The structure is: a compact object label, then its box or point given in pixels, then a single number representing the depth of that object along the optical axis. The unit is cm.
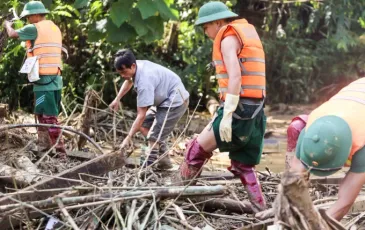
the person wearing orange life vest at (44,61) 611
